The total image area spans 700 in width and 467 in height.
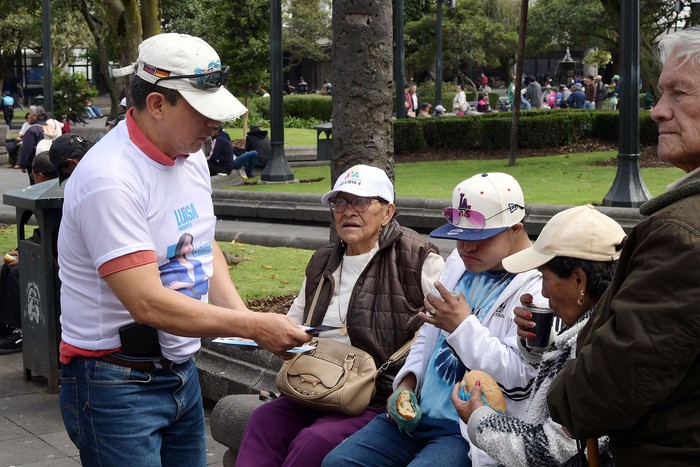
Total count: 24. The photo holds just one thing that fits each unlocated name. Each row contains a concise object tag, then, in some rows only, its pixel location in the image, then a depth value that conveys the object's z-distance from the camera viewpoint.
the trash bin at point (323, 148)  22.64
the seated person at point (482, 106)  43.71
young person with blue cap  3.50
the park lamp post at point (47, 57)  21.92
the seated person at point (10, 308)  7.73
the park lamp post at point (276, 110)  16.88
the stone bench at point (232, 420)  4.75
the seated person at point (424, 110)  32.00
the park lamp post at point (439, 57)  31.55
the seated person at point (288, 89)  61.25
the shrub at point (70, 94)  37.66
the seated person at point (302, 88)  62.78
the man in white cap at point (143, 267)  2.91
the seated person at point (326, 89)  52.84
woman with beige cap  2.79
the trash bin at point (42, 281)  6.61
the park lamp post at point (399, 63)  24.82
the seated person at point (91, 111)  39.83
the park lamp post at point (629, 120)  12.05
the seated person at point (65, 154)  7.07
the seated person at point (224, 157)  18.06
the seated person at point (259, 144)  19.64
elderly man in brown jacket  2.04
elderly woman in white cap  4.19
